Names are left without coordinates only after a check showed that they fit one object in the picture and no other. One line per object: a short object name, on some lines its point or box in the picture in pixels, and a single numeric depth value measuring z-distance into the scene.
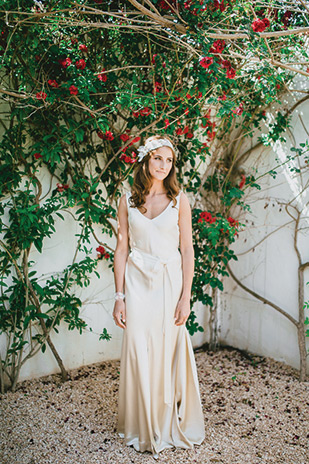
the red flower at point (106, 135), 3.33
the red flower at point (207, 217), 3.69
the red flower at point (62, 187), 3.42
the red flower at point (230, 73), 2.98
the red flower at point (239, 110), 3.53
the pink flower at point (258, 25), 2.53
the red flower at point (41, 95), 2.87
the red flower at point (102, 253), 3.63
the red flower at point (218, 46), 2.88
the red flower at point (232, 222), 3.78
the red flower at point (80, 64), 3.02
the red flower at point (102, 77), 3.08
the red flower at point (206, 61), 2.70
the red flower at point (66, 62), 3.01
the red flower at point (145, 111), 3.20
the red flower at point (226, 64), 2.91
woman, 2.56
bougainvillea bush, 2.90
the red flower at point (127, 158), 3.51
